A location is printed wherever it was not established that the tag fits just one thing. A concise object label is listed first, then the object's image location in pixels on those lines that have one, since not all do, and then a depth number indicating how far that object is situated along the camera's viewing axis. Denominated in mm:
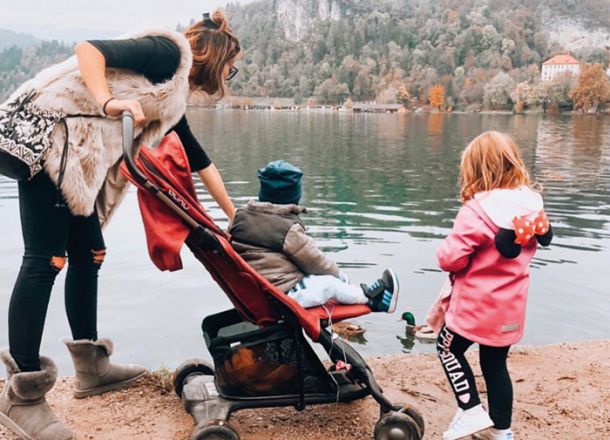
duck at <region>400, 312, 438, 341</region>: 6211
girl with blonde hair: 2865
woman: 2770
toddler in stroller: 2928
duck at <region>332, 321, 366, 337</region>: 6422
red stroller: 2682
